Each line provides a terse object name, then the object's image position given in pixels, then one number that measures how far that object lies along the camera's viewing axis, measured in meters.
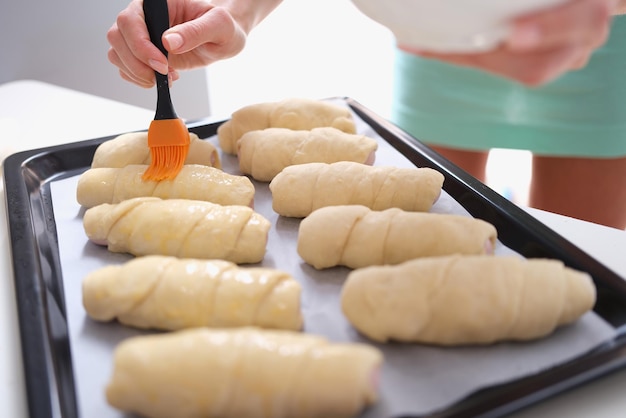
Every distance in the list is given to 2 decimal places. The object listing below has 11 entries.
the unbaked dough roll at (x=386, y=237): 0.59
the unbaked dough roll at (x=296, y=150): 0.73
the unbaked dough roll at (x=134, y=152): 0.72
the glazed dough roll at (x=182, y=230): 0.61
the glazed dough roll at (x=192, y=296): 0.54
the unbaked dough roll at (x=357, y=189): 0.66
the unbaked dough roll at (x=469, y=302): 0.52
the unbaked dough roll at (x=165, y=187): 0.67
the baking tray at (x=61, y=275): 0.50
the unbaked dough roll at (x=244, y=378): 0.48
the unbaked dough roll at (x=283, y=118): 0.78
